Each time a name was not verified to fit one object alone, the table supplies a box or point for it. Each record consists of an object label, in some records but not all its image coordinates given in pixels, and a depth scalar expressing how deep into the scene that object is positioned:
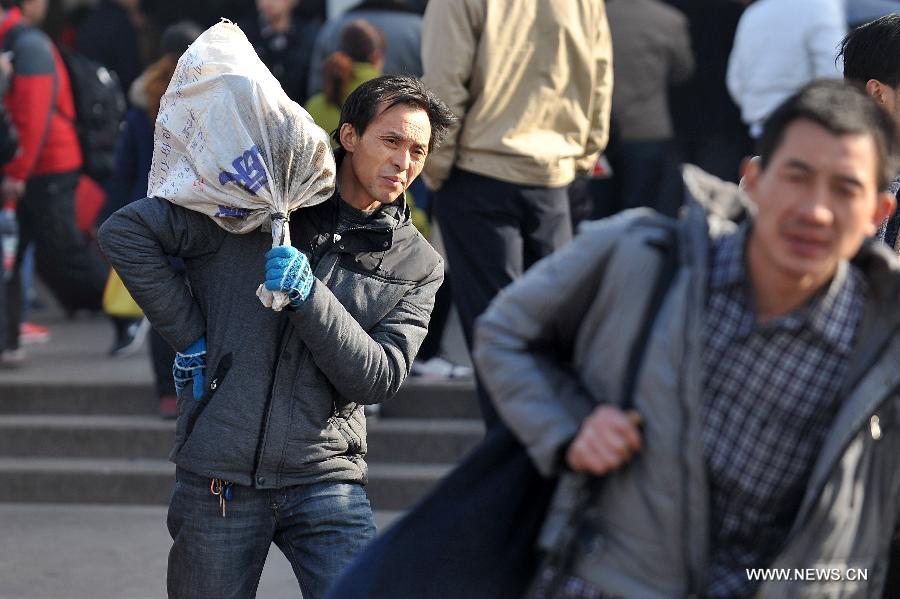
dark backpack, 16.56
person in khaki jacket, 11.40
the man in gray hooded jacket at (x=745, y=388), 4.88
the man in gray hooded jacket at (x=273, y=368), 7.05
